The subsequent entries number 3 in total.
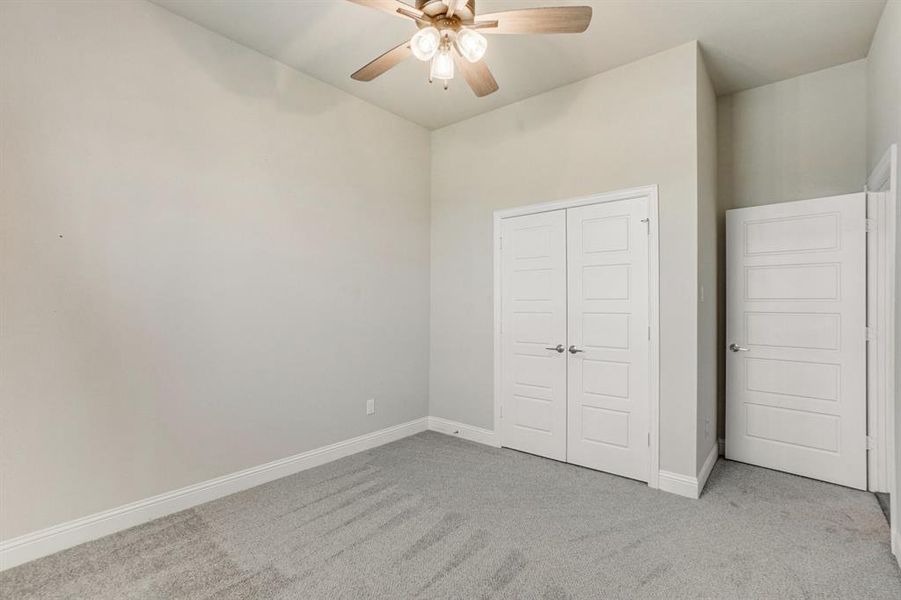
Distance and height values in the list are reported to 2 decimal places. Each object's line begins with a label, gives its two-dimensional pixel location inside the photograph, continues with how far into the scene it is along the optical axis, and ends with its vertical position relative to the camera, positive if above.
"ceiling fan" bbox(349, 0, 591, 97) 1.93 +1.28
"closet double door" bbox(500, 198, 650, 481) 3.27 -0.28
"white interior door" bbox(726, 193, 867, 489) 3.14 -0.27
